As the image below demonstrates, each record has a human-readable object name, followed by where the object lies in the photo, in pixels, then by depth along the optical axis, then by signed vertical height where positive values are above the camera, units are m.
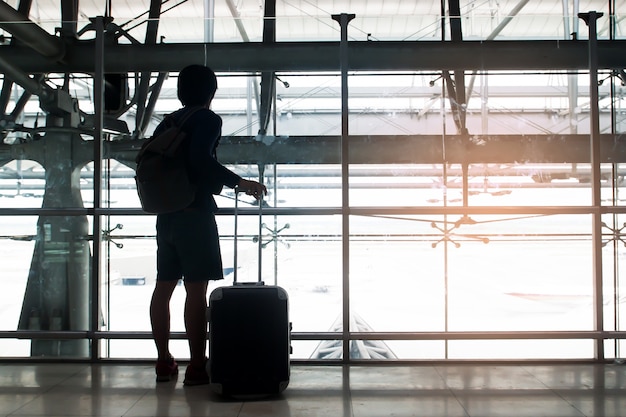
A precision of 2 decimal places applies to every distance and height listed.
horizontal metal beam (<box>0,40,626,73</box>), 3.05 +0.86
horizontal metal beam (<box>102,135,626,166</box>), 2.99 +0.33
